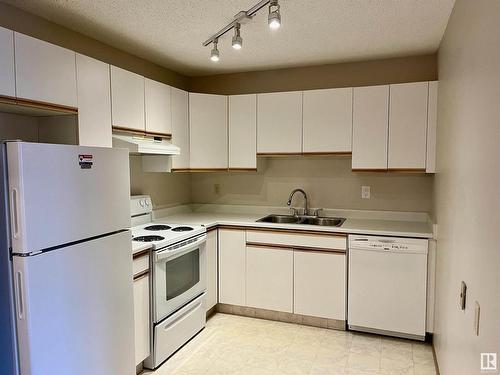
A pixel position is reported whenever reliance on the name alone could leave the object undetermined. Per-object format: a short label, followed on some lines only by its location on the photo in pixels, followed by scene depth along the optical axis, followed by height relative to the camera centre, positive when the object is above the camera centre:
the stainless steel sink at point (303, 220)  3.67 -0.54
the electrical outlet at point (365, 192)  3.64 -0.25
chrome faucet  3.79 -0.30
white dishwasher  2.95 -0.99
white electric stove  2.65 -0.89
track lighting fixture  2.02 +1.00
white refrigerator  1.70 -0.47
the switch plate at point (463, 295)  1.65 -0.59
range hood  2.74 +0.19
